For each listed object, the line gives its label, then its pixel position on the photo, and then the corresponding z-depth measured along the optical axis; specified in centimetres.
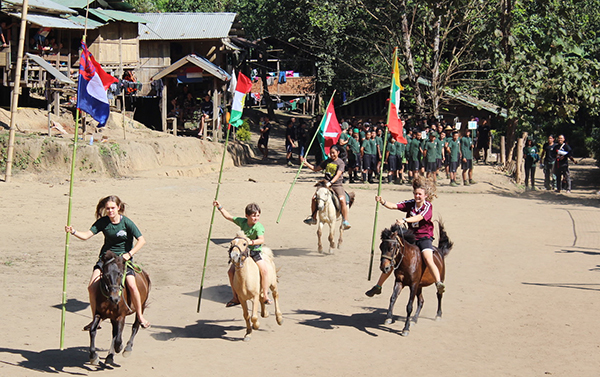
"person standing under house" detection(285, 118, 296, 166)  3275
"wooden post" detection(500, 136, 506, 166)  3419
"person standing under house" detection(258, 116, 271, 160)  3530
